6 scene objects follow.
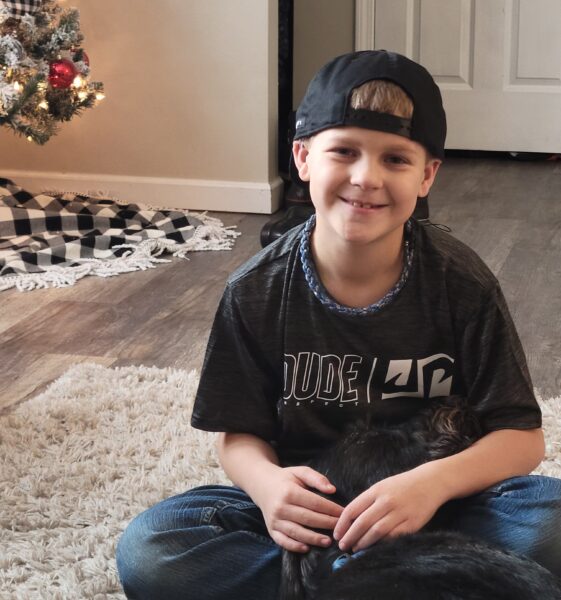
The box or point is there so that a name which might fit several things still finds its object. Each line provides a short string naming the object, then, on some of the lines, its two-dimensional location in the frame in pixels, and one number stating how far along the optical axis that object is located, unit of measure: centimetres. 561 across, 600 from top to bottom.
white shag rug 194
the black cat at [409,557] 145
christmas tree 340
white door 509
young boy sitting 168
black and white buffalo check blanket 341
